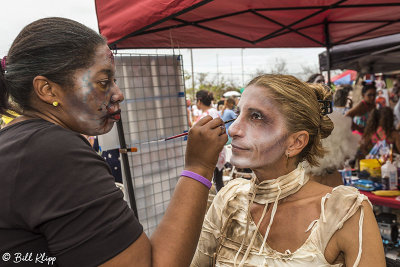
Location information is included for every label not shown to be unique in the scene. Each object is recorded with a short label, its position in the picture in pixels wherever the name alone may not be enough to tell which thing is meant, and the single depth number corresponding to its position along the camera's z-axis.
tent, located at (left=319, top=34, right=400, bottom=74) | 4.56
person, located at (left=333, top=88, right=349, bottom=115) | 5.02
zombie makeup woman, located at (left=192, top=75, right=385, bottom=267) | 1.18
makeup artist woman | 0.70
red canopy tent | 2.08
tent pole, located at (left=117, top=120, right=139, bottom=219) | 2.51
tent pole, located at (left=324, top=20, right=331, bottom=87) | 4.16
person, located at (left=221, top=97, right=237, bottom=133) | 4.20
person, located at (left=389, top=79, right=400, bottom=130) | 5.91
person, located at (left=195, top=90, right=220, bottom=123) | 5.30
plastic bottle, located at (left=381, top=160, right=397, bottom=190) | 2.80
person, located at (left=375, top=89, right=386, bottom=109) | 6.65
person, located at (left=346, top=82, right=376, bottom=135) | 5.12
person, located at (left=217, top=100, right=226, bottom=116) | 7.65
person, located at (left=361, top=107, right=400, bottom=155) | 4.07
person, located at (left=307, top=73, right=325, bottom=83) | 3.72
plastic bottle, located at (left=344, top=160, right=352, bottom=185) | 3.25
